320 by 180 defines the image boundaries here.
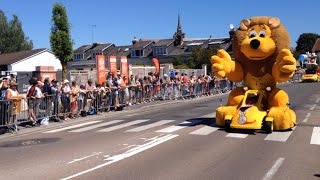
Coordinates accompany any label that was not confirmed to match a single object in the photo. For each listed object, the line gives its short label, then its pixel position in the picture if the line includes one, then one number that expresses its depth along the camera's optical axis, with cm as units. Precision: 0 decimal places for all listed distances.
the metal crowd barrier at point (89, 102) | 1592
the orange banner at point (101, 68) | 2478
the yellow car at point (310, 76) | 5425
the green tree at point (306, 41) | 13230
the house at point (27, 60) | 6322
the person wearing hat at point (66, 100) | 1805
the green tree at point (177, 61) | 8496
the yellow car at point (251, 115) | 1352
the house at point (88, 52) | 9855
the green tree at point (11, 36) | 7881
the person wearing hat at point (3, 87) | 1548
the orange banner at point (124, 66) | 2808
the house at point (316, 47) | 11656
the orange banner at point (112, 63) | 2653
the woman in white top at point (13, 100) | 1516
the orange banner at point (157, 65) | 3374
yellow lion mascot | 1386
